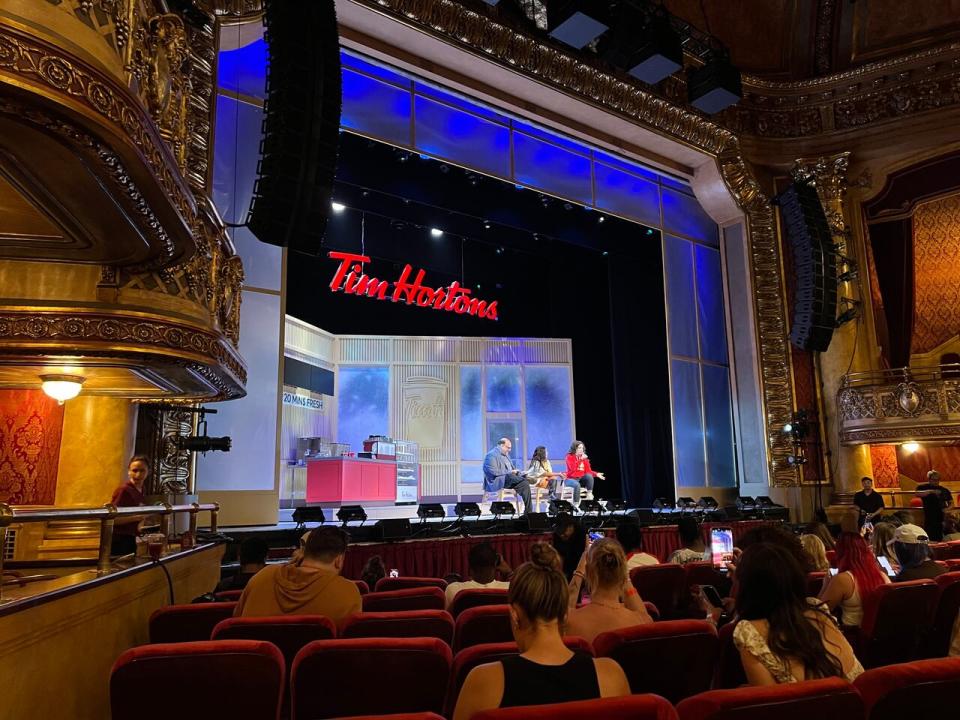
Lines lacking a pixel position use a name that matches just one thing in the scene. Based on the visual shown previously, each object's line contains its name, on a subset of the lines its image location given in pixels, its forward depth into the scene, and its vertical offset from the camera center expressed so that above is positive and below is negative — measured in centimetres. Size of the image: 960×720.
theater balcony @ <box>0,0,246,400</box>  303 +160
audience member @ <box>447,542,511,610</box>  386 -48
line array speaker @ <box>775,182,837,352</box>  1182 +355
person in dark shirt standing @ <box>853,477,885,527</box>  998 -30
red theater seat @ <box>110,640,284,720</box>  200 -55
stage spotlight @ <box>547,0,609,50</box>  841 +559
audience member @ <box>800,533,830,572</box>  413 -42
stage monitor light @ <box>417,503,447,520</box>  870 -31
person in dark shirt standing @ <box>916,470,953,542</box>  902 -42
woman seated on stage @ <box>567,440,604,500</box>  1174 +26
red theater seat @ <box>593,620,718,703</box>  233 -58
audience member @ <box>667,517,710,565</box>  505 -46
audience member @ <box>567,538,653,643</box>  276 -48
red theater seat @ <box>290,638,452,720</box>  211 -57
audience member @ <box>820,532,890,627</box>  352 -51
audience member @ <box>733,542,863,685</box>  206 -44
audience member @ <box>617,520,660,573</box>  493 -41
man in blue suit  1094 +17
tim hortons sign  1304 +390
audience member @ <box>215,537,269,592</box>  409 -41
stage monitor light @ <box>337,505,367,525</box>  782 -29
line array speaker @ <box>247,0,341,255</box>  589 +309
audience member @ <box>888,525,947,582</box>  414 -46
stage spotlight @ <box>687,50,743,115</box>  1074 +608
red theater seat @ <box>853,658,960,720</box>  171 -52
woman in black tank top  167 -45
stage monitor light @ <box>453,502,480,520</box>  896 -32
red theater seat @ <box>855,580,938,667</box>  339 -70
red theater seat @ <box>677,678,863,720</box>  158 -50
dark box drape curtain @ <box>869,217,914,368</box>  1407 +390
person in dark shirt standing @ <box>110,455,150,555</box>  549 -8
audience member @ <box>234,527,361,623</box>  301 -44
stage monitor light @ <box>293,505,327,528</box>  773 -30
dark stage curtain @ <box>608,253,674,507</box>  1391 +214
